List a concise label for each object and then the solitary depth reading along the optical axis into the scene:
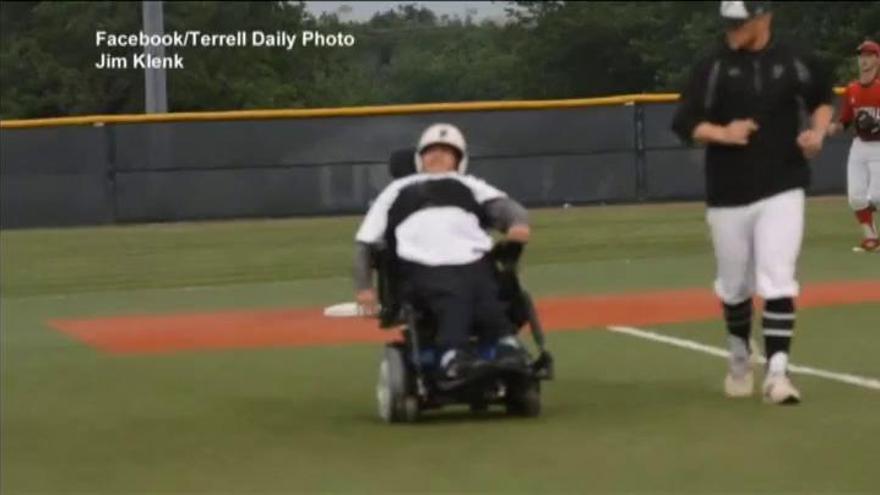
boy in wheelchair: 18.06
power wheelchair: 17.89
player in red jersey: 34.81
